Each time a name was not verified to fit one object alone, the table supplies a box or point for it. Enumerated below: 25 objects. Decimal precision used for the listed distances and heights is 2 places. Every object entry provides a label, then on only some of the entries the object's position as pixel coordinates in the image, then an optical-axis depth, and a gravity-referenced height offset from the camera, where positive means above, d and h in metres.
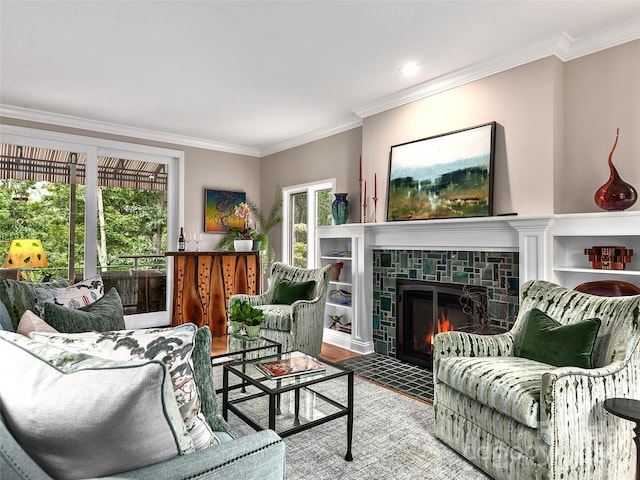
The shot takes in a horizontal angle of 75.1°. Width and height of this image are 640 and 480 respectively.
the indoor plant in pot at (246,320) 2.86 -0.51
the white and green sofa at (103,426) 0.85 -0.38
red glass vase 2.59 +0.34
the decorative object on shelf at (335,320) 4.78 -0.85
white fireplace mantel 2.67 +0.07
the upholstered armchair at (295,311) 3.67 -0.59
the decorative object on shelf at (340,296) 4.72 -0.58
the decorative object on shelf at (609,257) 2.64 -0.06
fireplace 3.39 -0.58
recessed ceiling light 3.31 +1.44
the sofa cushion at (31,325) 1.46 -0.29
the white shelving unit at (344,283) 4.24 -0.40
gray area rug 2.04 -1.10
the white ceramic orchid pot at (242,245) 5.41 +0.00
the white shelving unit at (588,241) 2.58 +0.05
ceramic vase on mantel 4.52 +0.41
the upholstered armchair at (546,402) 1.73 -0.69
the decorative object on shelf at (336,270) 4.75 -0.28
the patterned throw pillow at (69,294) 2.16 -0.28
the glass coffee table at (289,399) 2.00 -0.86
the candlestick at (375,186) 4.18 +0.61
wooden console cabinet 5.09 -0.49
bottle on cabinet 5.28 +0.02
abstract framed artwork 5.71 +0.48
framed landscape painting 3.27 +0.61
